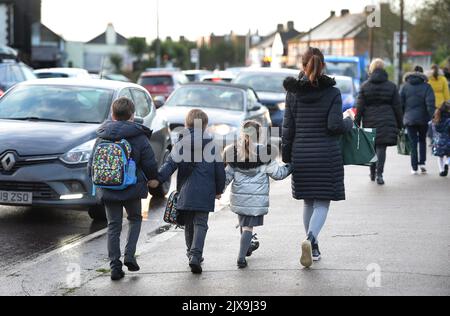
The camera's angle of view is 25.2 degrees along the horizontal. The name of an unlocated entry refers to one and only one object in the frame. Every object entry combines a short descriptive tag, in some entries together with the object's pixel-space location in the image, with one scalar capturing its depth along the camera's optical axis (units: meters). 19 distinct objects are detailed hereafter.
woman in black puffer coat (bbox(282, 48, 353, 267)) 8.16
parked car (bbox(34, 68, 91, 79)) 30.72
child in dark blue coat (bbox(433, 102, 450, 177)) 15.57
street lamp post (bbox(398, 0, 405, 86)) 41.06
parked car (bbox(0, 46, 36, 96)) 22.83
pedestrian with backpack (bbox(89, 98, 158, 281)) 7.66
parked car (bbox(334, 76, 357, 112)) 25.11
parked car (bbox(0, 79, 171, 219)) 10.32
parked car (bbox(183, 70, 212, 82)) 48.24
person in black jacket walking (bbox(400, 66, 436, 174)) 15.60
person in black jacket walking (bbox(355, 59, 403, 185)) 13.98
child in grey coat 8.09
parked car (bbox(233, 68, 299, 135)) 22.83
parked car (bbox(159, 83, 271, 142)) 17.45
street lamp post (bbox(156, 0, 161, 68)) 63.72
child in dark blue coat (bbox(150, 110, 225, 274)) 7.88
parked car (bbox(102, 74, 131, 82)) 43.12
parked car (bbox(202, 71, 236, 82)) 30.56
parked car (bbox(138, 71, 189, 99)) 36.16
